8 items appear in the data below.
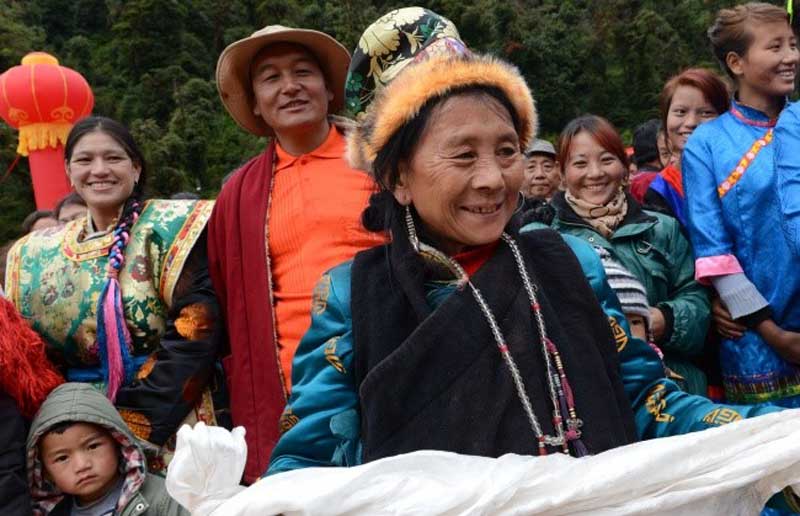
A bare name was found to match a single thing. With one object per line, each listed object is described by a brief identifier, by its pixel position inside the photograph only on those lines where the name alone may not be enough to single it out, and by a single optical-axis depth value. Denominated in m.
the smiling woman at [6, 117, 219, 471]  2.72
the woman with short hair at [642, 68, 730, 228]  3.22
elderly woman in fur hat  1.47
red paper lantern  10.93
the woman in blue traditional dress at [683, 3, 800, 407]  2.50
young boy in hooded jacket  2.53
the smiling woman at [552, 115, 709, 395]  2.58
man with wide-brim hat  2.64
